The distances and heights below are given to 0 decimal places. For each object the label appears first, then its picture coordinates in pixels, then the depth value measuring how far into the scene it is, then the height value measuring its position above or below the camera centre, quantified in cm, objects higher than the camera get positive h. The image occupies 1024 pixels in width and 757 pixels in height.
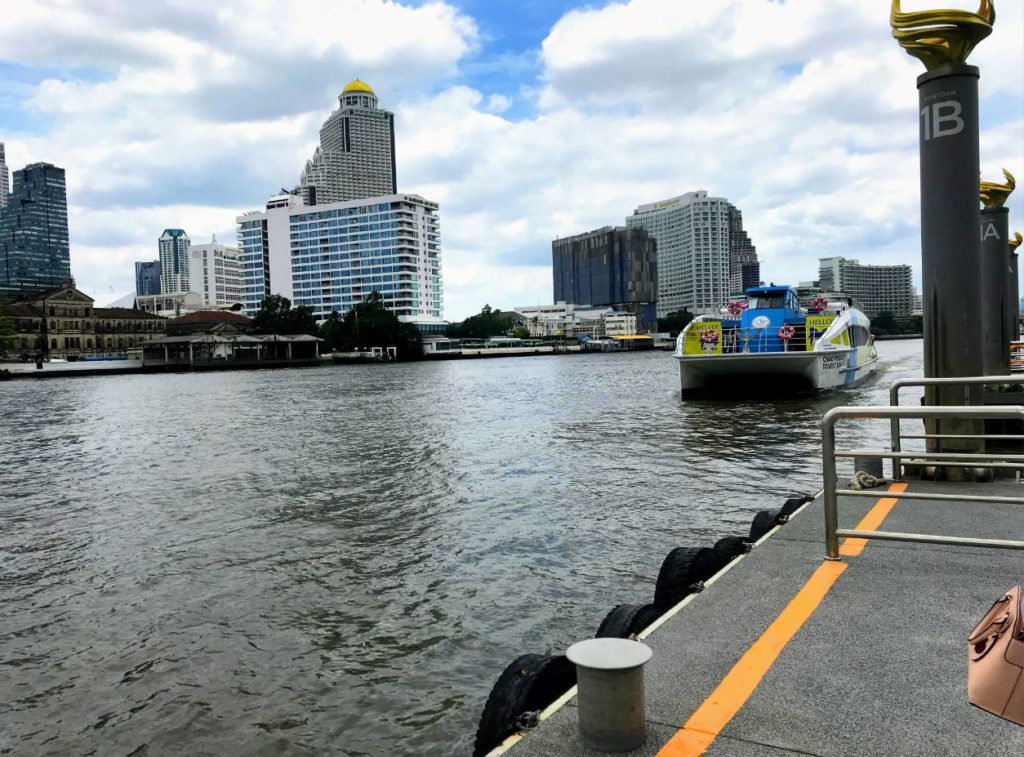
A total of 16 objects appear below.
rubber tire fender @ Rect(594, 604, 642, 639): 459 -172
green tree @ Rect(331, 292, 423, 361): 13988 +505
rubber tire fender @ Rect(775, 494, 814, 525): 704 -166
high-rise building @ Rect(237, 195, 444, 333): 18700 +2693
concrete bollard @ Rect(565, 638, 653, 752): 294 -138
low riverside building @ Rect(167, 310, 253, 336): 15012 +837
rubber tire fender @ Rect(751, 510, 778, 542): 683 -167
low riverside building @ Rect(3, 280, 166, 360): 13788 +842
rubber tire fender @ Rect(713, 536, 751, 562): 605 -168
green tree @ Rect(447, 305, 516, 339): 19075 +739
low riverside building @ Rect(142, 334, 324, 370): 11838 +229
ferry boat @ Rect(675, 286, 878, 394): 2972 -14
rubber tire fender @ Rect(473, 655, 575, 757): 353 -171
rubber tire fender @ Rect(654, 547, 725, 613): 534 -170
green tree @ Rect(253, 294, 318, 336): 13938 +814
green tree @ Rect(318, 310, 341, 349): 14325 +501
